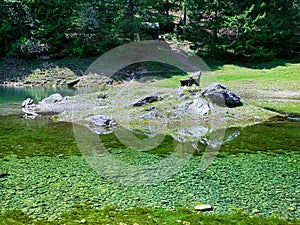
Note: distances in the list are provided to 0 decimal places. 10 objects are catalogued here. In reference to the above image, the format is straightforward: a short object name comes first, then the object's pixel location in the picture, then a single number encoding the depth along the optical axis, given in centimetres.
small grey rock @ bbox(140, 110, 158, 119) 1466
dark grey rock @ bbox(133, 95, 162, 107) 1596
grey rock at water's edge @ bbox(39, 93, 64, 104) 1908
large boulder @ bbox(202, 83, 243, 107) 1554
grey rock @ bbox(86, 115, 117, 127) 1353
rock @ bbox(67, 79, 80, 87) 3222
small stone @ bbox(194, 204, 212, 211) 618
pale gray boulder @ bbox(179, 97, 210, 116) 1487
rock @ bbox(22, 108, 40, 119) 1573
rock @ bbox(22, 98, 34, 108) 1879
